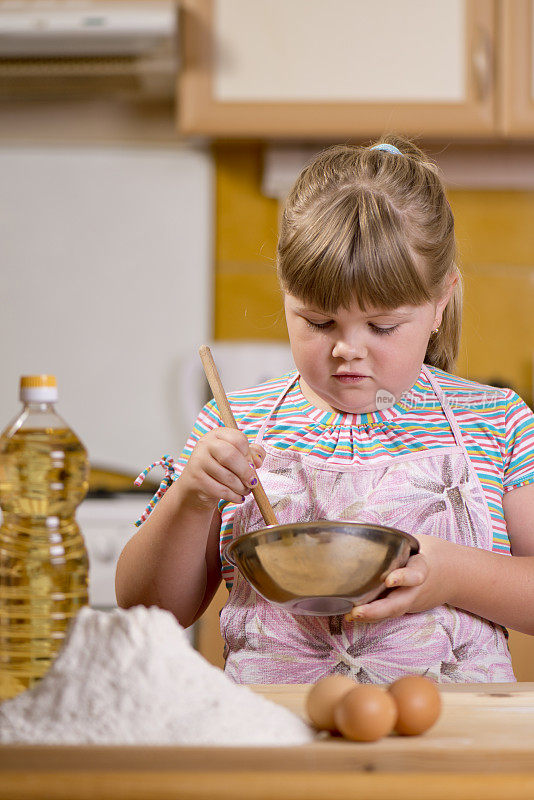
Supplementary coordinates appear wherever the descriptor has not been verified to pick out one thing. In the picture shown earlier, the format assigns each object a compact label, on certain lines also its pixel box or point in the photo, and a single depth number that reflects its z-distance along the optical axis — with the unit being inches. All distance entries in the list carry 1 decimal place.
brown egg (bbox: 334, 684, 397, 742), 63.0
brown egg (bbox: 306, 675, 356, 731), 65.0
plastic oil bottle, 71.2
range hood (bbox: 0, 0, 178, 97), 149.4
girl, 84.1
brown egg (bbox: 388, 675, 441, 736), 64.3
